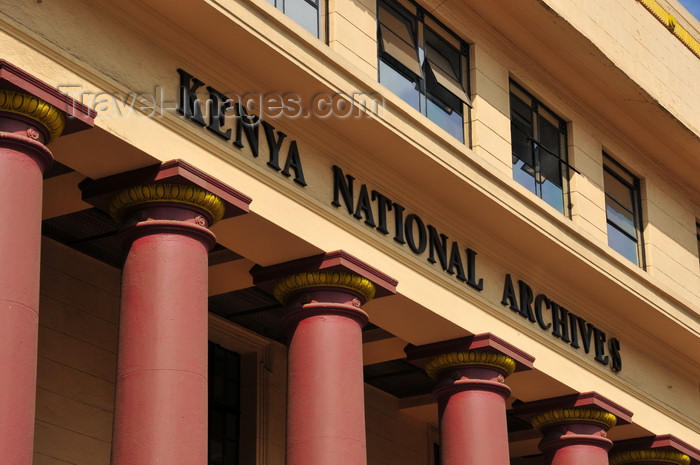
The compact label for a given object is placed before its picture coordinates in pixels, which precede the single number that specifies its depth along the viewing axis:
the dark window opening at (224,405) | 22.89
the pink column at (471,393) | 21.33
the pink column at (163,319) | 15.73
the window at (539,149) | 24.53
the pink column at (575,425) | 24.22
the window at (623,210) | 26.78
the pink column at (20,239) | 13.98
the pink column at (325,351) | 18.31
